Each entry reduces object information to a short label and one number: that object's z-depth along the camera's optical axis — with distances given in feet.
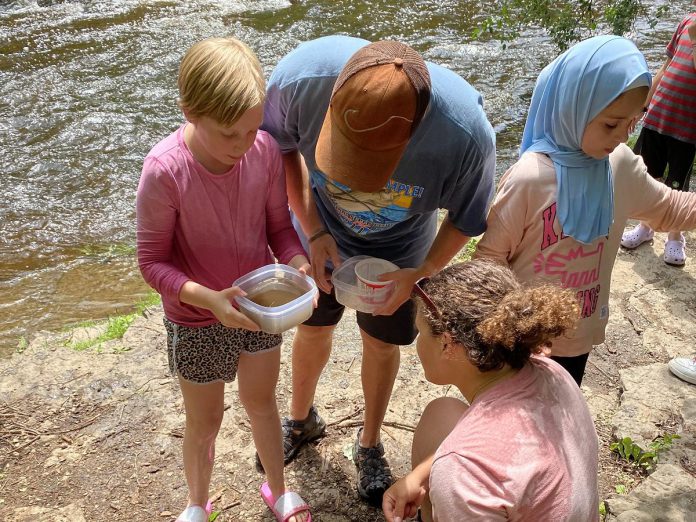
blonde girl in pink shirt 5.58
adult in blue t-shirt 5.37
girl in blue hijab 6.24
